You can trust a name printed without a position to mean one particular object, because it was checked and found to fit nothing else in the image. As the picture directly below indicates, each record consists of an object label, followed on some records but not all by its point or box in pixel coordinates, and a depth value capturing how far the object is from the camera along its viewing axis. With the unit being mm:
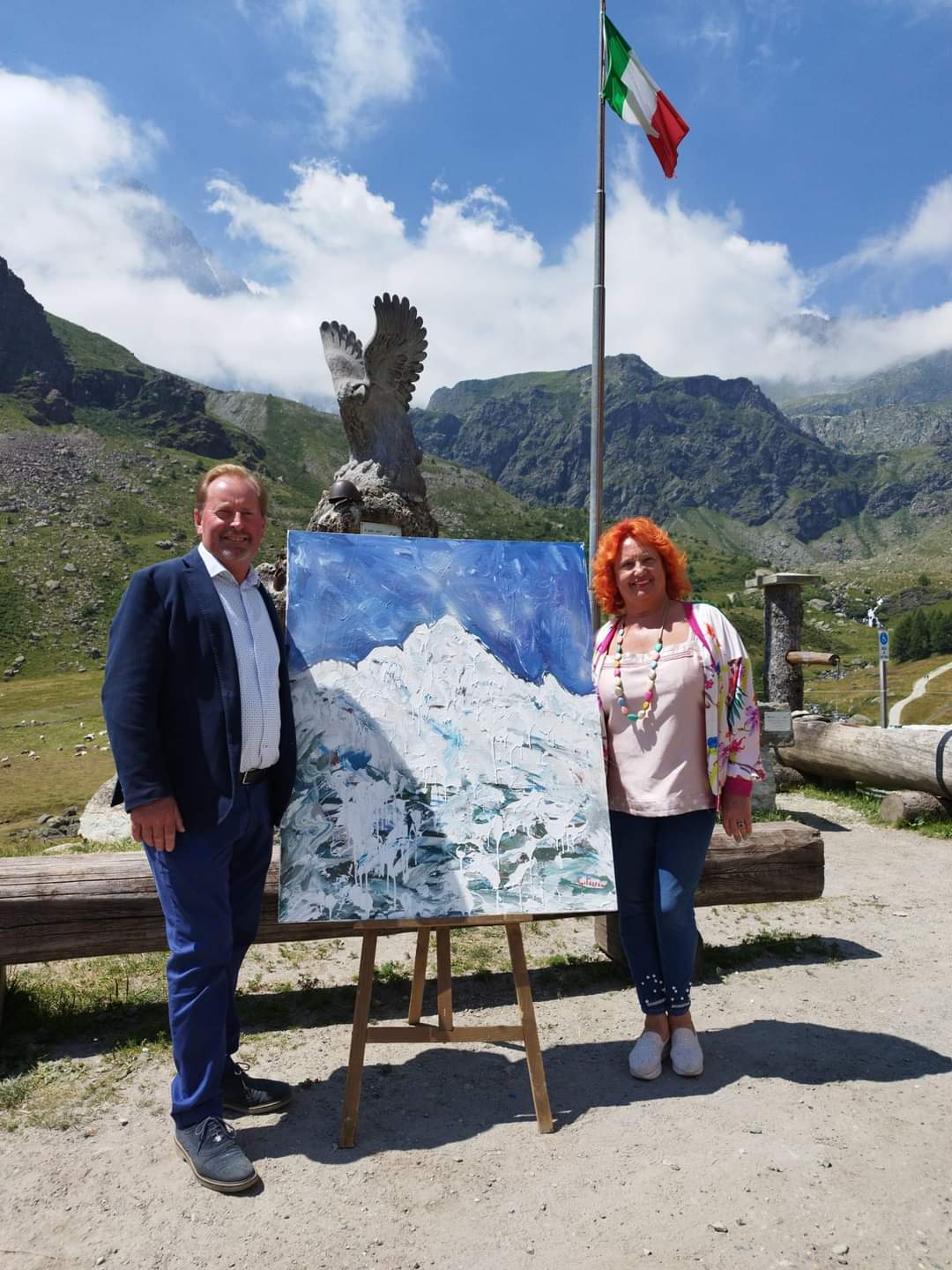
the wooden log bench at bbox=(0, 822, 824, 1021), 3744
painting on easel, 3146
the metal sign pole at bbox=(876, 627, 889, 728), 12566
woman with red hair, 3322
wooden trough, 8727
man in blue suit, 2711
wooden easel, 3008
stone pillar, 11836
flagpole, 8703
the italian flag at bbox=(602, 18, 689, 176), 9336
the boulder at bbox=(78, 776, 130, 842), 8570
